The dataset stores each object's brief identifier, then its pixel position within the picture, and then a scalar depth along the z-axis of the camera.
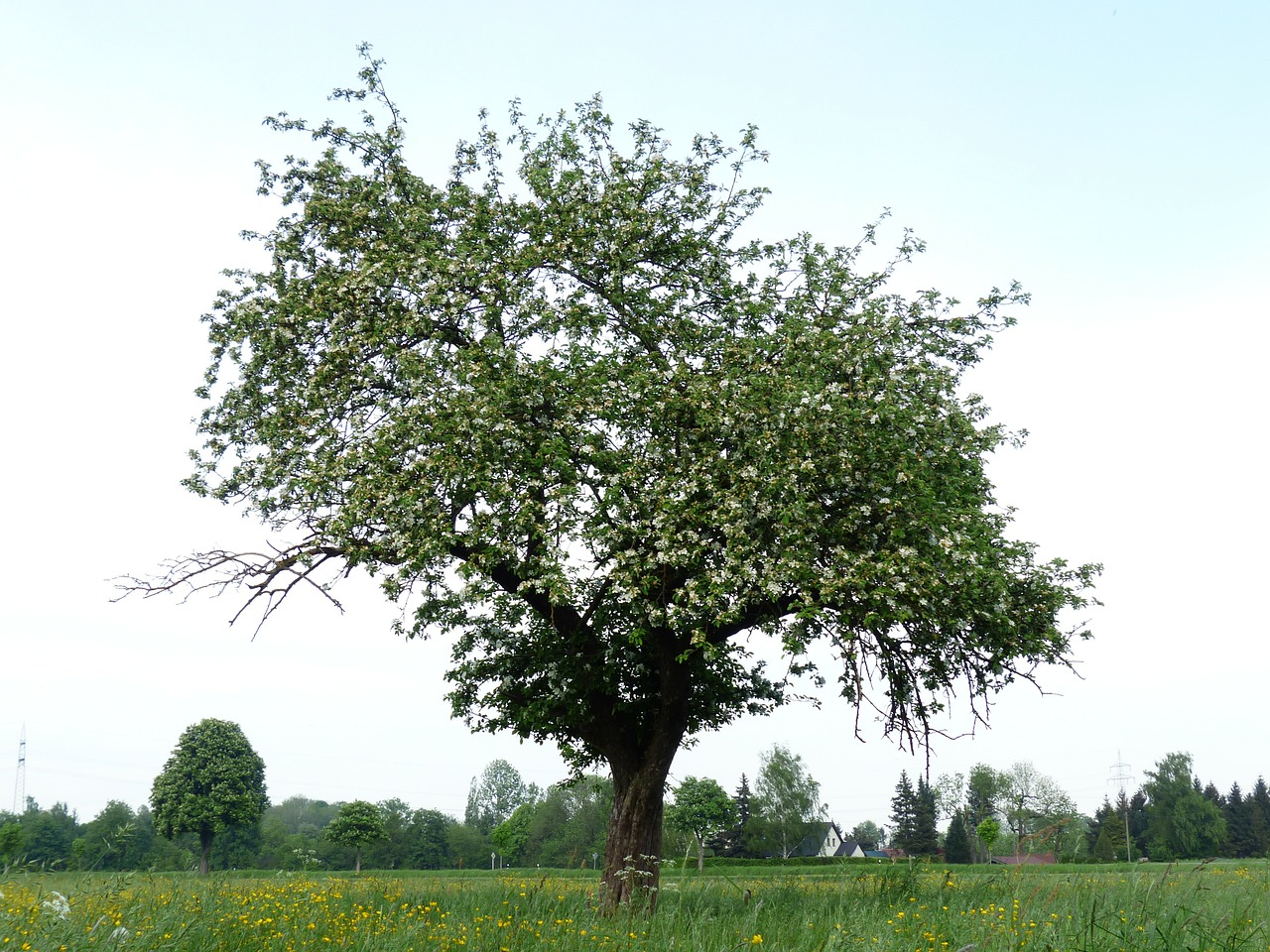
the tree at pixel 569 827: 87.00
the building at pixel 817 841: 76.12
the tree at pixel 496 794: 131.38
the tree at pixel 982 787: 87.00
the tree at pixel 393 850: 83.81
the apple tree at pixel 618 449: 13.12
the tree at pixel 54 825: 67.12
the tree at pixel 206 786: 61.28
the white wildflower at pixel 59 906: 7.63
